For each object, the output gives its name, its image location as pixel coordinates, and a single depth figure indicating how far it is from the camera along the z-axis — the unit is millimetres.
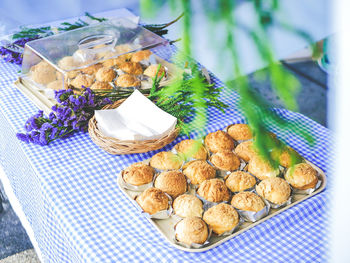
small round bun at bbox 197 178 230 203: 1206
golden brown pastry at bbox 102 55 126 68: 1881
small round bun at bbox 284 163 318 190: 1255
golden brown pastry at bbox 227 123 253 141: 1497
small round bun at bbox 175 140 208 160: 1379
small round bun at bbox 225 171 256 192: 1251
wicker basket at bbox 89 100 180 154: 1409
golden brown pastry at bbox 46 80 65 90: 1772
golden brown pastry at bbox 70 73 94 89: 1748
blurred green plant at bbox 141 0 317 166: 212
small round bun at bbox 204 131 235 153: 1428
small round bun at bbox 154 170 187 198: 1239
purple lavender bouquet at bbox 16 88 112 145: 1528
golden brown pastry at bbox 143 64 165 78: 1862
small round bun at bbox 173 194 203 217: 1158
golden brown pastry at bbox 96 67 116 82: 1786
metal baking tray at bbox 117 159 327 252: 1096
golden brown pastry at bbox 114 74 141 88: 1771
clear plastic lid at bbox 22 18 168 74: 1833
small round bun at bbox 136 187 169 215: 1175
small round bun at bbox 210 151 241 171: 1334
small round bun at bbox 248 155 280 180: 1277
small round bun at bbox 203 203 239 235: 1115
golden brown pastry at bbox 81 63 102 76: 1822
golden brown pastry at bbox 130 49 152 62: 1940
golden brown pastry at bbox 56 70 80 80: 1741
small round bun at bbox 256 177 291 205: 1204
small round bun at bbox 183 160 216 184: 1280
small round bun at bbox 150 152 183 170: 1328
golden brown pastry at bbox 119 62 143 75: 1849
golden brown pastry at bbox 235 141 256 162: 1385
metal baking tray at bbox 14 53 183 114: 1745
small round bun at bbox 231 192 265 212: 1161
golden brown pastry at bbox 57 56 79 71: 1769
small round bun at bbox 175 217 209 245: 1073
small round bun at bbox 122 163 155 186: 1282
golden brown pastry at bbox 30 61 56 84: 1822
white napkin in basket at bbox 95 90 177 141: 1462
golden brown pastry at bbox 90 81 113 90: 1737
